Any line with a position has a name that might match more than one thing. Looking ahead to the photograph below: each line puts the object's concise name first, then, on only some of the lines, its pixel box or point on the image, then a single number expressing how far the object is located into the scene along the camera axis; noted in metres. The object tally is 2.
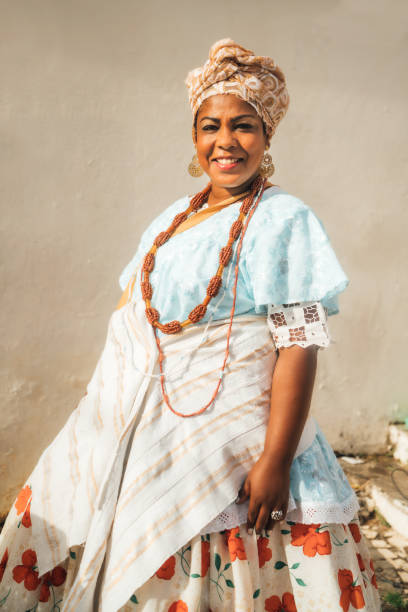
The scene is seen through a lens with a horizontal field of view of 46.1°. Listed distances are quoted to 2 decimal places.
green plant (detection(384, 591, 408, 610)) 2.28
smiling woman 1.33
